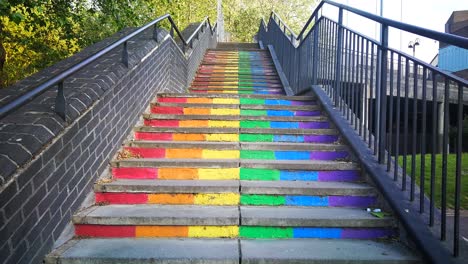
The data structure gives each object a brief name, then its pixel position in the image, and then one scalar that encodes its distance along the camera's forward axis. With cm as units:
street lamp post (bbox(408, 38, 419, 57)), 2400
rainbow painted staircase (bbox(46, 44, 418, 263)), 257
